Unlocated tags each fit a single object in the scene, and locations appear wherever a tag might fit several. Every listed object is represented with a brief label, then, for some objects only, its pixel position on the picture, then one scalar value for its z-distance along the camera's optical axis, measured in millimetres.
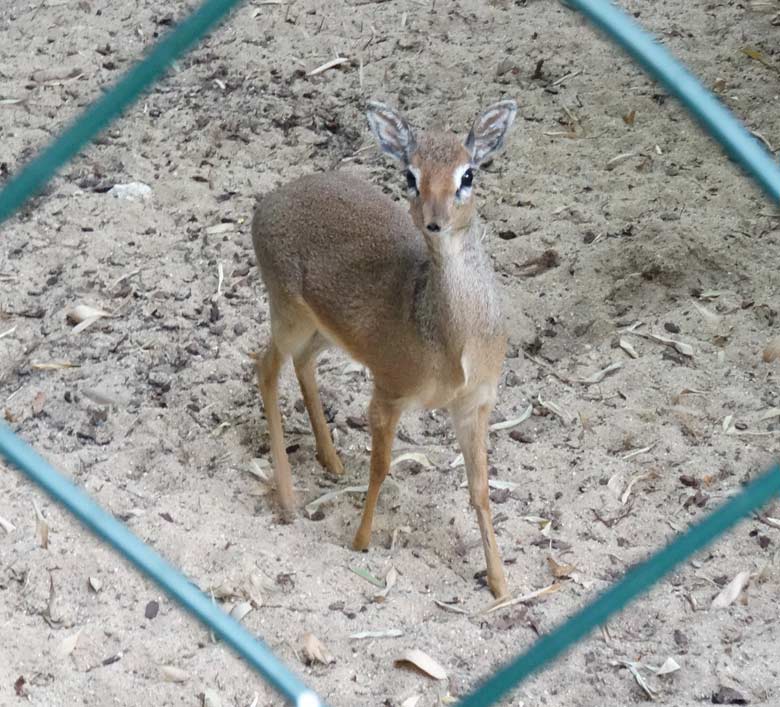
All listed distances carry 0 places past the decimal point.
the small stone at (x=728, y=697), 3395
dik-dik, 3768
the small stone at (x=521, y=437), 4827
